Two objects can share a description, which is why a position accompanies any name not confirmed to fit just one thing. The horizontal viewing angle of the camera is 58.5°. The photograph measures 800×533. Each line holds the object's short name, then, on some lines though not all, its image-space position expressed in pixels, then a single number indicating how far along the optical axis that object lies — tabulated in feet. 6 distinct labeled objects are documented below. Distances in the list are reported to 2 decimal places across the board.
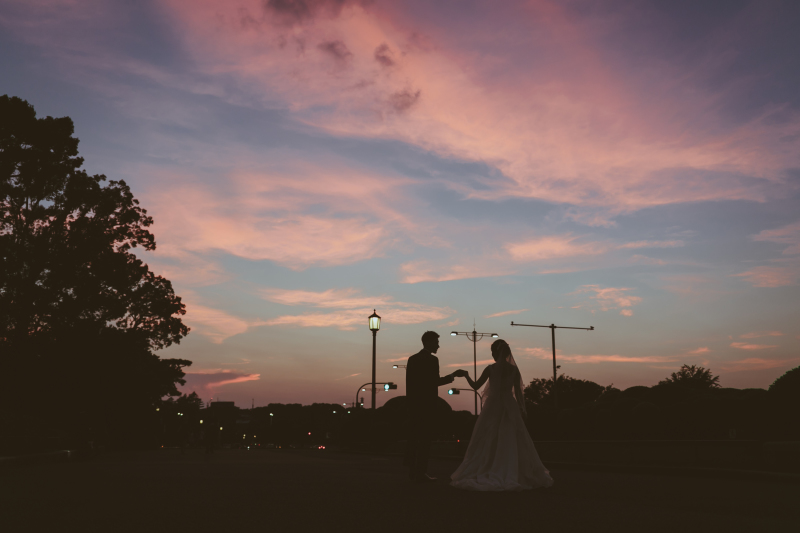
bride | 33.27
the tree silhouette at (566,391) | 352.90
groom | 36.09
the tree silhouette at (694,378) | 252.62
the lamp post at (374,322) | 102.38
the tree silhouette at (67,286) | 90.89
